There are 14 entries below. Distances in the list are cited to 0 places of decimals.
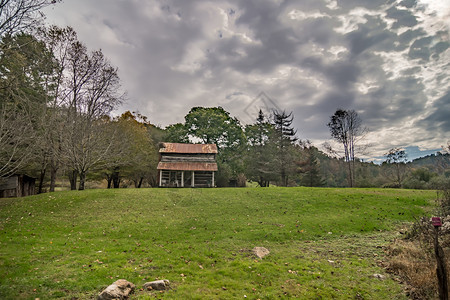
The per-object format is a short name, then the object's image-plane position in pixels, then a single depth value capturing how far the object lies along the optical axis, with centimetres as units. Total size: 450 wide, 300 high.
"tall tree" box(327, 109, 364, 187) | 3647
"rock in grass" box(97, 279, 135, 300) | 571
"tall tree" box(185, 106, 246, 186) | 4384
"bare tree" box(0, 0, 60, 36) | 1009
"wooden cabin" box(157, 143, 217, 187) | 3250
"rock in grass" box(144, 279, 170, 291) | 647
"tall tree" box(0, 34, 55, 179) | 1119
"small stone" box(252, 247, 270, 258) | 952
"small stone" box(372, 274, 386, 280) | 735
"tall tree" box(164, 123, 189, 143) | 4431
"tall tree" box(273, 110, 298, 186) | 3812
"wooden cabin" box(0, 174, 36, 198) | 2268
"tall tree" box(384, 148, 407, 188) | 3872
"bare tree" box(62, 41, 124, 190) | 2233
